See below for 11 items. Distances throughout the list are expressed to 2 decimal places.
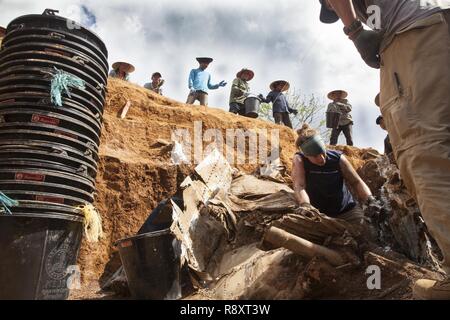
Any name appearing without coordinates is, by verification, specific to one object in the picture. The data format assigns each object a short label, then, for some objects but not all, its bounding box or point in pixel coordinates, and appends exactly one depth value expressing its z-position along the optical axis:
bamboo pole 2.44
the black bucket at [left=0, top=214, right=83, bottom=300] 2.31
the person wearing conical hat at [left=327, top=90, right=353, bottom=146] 9.78
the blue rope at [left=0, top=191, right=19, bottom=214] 2.33
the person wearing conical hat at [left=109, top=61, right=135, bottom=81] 10.27
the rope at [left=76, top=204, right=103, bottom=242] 2.68
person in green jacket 9.70
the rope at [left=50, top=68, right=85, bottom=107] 2.67
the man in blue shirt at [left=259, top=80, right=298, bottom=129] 9.79
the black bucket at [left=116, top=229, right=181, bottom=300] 2.97
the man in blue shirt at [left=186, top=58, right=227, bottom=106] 9.65
